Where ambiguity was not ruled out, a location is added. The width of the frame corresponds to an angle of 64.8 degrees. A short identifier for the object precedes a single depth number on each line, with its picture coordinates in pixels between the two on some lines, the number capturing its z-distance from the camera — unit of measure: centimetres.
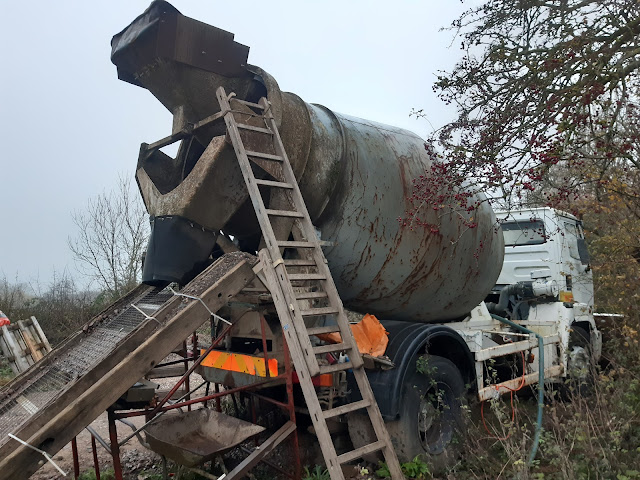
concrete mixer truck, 370
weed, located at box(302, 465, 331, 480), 369
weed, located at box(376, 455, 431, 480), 361
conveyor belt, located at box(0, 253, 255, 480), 237
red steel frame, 328
